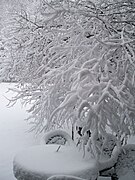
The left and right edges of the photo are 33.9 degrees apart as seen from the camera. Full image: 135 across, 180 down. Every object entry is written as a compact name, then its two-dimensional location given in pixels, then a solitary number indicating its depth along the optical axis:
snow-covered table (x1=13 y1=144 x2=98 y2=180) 2.89
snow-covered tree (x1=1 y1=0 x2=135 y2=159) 2.91
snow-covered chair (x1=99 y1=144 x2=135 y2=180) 3.70
